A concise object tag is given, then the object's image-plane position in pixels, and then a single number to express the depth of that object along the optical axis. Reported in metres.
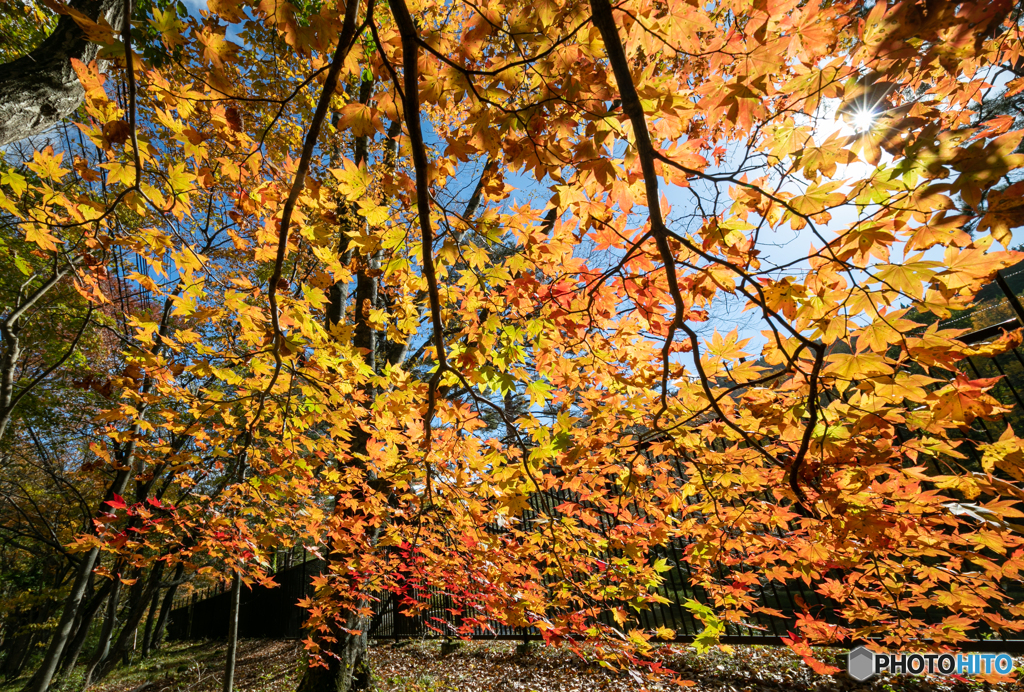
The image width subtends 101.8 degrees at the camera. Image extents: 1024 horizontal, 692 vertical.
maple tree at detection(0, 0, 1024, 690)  1.38
